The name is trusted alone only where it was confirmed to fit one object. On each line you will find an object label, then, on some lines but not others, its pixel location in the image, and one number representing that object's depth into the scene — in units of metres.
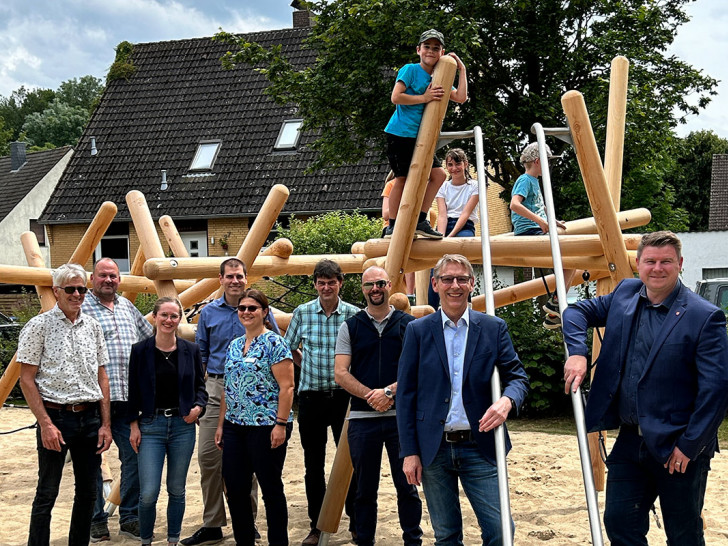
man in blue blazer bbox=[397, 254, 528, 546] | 3.93
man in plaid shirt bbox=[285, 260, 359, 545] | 5.56
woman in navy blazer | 5.17
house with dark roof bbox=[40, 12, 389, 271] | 20.27
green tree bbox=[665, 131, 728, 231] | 36.84
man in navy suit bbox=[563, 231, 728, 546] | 3.50
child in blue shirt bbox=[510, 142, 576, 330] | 6.10
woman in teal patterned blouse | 4.92
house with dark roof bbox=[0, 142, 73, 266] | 30.30
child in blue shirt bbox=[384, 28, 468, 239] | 5.27
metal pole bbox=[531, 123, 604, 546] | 3.56
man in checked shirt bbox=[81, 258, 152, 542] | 5.55
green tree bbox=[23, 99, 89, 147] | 56.84
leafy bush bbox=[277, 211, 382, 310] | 14.23
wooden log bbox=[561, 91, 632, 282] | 5.21
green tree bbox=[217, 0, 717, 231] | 14.11
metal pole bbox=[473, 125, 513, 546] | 3.62
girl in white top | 6.81
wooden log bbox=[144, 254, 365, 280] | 6.34
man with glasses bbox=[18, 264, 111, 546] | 4.72
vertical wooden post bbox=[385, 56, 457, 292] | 5.23
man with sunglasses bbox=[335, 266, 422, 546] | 4.81
